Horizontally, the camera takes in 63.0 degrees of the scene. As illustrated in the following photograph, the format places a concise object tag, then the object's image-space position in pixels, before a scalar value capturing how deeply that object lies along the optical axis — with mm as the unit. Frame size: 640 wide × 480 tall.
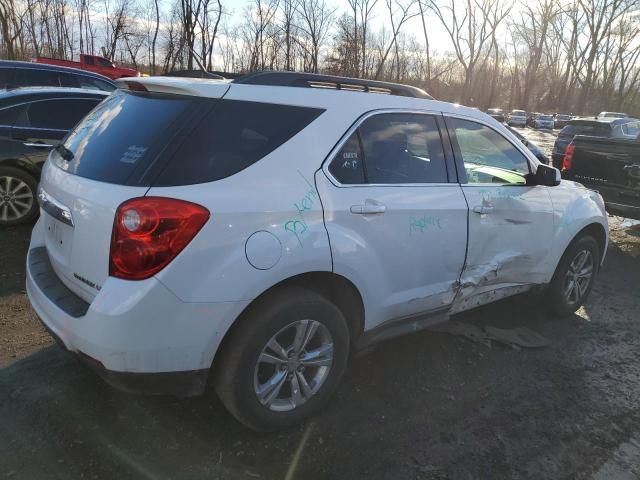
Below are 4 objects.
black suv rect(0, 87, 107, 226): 5742
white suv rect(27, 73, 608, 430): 2230
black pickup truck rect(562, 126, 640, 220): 6710
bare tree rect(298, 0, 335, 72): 48656
